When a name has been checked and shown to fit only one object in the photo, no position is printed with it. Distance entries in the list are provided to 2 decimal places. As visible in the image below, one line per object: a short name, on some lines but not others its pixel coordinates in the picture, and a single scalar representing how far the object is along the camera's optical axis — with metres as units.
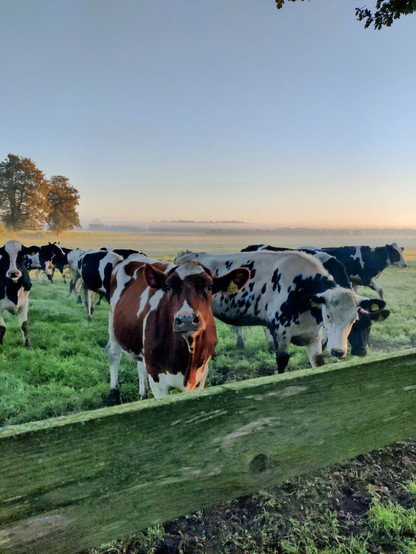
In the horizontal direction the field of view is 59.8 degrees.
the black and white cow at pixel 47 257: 15.09
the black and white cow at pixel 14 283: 7.44
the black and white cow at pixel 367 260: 12.56
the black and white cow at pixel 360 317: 4.49
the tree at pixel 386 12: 4.89
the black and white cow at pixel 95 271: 10.05
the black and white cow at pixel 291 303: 4.19
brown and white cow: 2.75
